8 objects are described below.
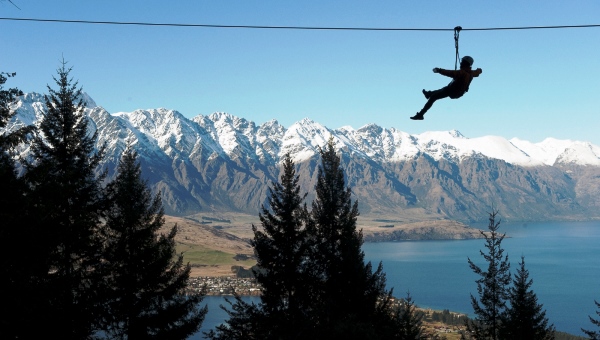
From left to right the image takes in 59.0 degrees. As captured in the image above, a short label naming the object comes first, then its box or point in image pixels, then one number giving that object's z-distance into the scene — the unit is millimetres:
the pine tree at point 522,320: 28828
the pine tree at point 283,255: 25406
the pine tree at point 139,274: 22656
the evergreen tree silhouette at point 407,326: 27430
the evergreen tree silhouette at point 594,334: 27898
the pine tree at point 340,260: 25203
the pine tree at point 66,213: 14633
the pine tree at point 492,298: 29662
